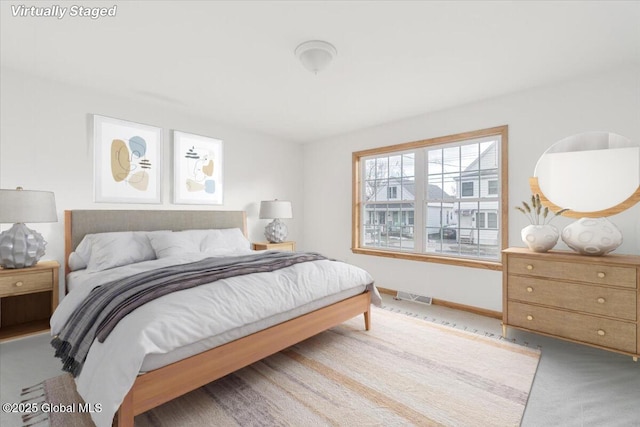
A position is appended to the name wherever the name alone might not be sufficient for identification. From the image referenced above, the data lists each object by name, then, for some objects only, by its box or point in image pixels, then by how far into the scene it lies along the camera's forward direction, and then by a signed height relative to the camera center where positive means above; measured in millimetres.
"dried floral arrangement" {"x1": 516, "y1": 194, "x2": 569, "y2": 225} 2773 +2
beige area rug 1673 -1152
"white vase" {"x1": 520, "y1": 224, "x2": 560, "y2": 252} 2615 -217
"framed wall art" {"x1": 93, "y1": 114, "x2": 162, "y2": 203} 3199 +569
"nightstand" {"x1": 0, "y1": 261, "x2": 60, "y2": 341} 2438 -822
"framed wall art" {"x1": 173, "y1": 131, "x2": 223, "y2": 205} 3791 +564
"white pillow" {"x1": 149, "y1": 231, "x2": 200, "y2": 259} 3075 -348
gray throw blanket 1602 -503
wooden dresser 2186 -680
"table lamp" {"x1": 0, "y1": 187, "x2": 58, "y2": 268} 2333 -70
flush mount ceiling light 2236 +1217
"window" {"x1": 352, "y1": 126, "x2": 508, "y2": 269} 3436 +167
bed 1438 -795
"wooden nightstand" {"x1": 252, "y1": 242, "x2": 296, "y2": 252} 4348 -507
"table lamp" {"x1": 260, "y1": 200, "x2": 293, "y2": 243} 4391 -64
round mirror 2598 +347
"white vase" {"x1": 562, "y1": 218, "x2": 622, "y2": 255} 2361 -193
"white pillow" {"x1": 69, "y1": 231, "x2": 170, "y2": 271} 2771 -392
